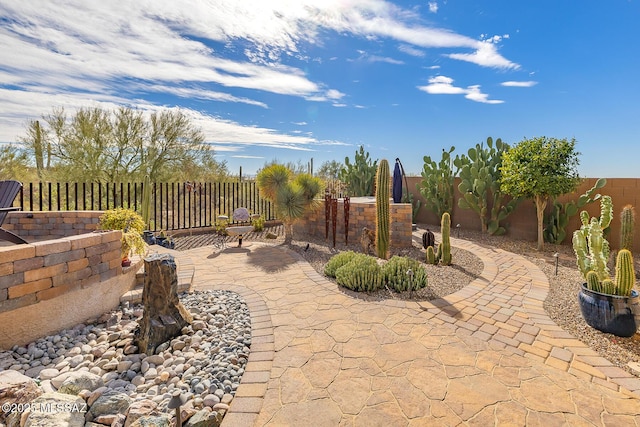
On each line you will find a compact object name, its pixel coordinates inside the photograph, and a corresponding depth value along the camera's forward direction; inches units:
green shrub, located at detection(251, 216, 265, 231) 349.4
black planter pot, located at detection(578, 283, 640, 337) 115.3
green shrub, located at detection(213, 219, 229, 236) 310.4
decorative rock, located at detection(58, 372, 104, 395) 80.4
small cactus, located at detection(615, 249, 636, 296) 116.0
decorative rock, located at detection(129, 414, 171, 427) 67.6
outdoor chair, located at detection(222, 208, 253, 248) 270.5
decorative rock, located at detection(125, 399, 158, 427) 70.7
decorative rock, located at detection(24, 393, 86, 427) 65.9
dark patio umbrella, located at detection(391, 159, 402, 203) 333.7
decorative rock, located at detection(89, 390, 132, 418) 74.4
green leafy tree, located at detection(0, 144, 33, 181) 416.8
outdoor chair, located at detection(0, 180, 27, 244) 164.4
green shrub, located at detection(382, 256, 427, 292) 159.9
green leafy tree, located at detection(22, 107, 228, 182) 433.1
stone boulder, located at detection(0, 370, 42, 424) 71.0
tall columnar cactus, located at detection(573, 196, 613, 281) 132.6
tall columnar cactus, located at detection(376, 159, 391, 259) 223.3
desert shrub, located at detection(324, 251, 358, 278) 189.0
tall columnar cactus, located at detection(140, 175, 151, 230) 298.5
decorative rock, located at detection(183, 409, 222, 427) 69.8
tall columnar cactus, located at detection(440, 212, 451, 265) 215.0
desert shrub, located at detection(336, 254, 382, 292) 160.6
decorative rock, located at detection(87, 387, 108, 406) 78.3
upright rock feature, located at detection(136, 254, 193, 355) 105.6
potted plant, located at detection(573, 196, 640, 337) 115.6
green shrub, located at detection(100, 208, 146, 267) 152.4
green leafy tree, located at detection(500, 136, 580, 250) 254.4
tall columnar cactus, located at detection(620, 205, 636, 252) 183.2
